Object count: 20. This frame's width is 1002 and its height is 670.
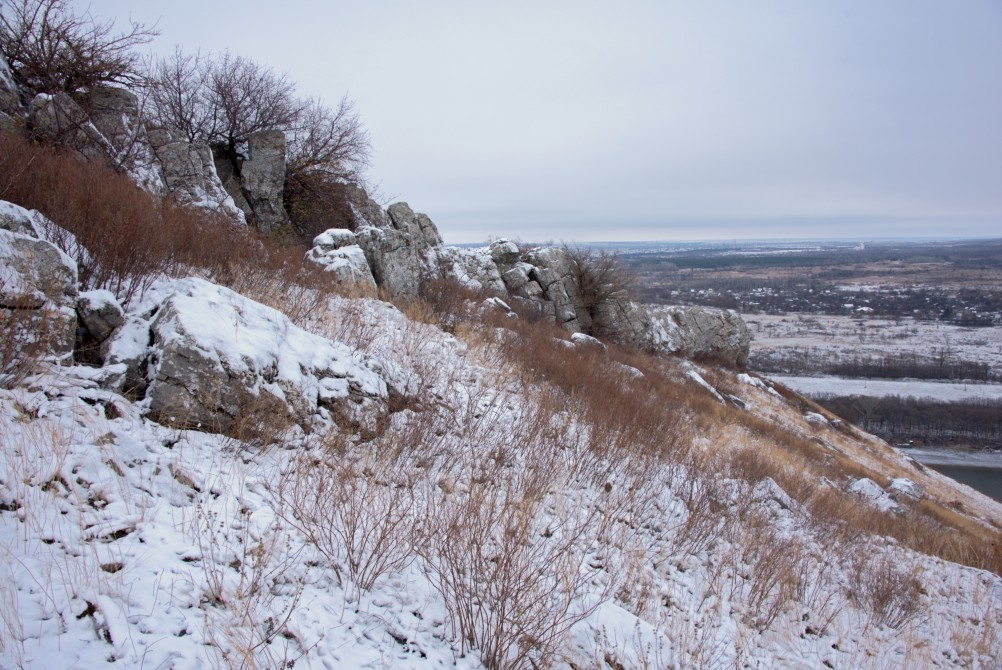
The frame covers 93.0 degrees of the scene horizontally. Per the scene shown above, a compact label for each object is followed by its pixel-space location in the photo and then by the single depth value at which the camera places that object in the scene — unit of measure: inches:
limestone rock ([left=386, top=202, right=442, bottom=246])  644.1
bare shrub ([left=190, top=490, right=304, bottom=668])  82.1
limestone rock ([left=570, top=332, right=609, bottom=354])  522.5
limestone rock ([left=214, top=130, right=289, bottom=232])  494.3
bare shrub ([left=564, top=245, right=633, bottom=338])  813.2
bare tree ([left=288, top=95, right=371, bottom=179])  560.0
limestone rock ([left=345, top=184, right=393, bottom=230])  578.2
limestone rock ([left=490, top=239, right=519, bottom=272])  754.8
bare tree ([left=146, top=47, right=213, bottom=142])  484.1
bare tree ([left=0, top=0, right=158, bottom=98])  290.8
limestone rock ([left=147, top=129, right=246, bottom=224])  363.3
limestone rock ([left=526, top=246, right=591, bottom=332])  756.0
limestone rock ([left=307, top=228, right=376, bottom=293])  340.5
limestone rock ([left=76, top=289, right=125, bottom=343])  142.2
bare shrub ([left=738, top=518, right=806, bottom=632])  154.3
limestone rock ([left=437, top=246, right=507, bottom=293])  616.4
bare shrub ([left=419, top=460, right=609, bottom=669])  102.8
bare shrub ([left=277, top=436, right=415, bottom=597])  110.7
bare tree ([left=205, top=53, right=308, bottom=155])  513.3
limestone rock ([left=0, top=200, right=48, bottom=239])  144.3
